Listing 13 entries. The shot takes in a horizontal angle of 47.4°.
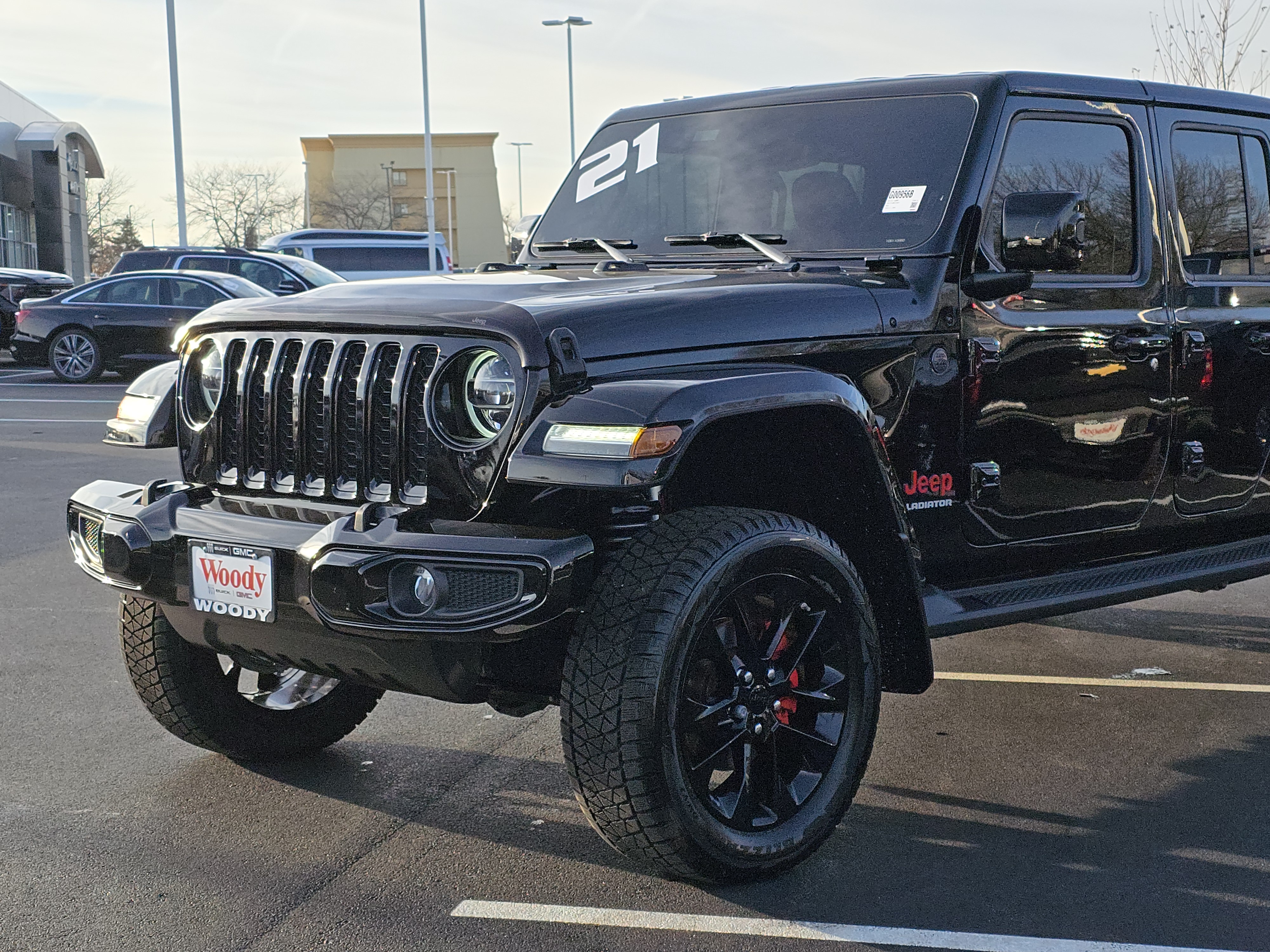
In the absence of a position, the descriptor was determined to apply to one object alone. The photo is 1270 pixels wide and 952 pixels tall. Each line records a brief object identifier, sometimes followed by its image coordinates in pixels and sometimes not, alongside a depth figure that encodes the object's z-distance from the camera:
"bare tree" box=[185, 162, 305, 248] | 75.50
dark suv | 19.91
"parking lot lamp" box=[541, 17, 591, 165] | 47.66
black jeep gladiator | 3.17
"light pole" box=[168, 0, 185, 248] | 32.03
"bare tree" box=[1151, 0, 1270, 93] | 16.38
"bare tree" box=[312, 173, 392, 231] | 79.38
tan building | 85.50
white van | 29.11
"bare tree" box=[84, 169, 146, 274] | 75.50
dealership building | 52.88
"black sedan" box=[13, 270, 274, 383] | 18.06
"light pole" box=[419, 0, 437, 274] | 41.00
